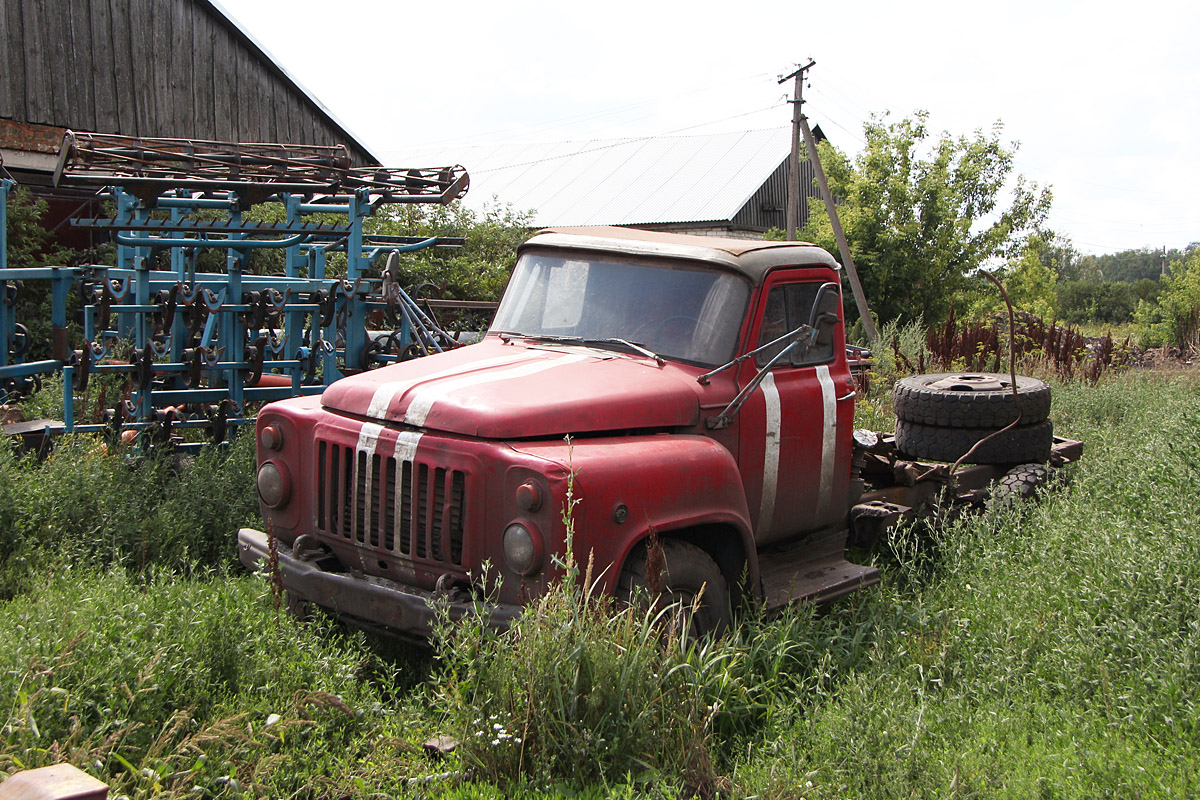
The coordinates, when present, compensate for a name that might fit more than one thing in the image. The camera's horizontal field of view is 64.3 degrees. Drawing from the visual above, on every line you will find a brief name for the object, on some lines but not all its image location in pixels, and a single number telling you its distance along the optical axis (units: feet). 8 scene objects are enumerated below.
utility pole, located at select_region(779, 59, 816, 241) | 75.00
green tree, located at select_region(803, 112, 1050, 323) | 74.90
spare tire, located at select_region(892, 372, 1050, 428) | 21.22
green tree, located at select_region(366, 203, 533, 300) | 57.21
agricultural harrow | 25.31
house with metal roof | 96.78
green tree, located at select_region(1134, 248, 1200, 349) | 64.80
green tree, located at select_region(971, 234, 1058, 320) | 83.30
